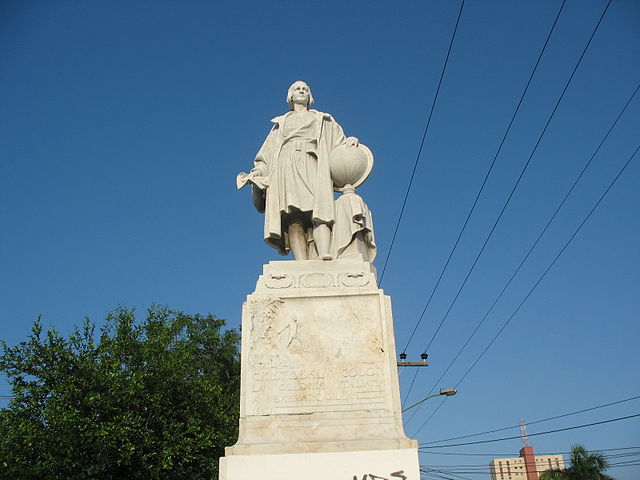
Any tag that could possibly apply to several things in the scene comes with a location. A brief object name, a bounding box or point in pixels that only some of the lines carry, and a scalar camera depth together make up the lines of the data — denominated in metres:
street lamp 21.52
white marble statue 8.23
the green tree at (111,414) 14.38
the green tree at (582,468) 29.30
